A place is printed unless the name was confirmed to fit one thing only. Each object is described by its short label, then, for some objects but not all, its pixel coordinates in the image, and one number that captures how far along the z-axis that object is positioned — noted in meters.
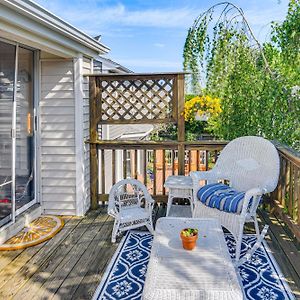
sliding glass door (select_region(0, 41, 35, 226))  3.70
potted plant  2.47
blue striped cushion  3.51
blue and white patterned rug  2.71
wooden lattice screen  4.68
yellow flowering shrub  4.82
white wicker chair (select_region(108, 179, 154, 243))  3.85
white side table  4.36
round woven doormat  3.65
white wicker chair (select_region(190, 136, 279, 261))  3.49
